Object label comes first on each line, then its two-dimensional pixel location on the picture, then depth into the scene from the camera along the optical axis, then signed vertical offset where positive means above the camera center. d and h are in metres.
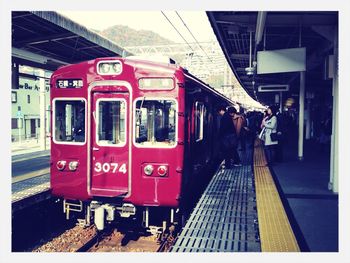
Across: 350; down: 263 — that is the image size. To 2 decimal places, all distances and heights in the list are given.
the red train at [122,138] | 5.11 -0.27
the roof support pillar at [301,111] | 9.71 +0.24
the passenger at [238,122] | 9.62 -0.06
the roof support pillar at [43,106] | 14.30 +0.47
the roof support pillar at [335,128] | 5.97 -0.14
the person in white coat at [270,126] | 8.88 -0.15
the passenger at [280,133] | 9.11 -0.32
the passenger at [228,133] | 8.74 -0.32
